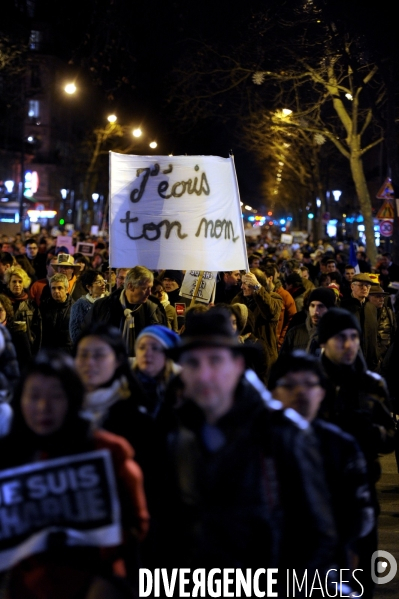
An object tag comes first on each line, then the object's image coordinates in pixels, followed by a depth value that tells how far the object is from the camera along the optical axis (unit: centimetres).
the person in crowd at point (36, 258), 2181
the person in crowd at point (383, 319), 1227
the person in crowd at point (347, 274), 1884
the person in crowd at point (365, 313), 1116
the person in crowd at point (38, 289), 1410
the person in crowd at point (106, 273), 1455
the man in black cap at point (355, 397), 512
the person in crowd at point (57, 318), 1150
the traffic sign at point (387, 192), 2381
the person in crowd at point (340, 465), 409
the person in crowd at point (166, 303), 1134
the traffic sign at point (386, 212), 2306
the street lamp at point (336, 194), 6566
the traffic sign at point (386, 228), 2698
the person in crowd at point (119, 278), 1234
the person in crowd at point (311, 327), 879
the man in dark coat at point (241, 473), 346
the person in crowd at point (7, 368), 504
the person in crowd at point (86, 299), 1061
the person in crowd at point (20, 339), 1077
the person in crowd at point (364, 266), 2475
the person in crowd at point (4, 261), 1567
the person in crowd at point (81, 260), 1705
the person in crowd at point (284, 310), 1316
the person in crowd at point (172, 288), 1380
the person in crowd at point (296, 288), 1469
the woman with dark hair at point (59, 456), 357
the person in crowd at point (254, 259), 1823
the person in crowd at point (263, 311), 1160
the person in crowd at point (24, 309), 1105
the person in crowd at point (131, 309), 892
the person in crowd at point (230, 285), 1520
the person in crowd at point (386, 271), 2154
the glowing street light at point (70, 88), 3272
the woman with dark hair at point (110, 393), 456
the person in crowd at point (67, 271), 1358
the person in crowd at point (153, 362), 566
